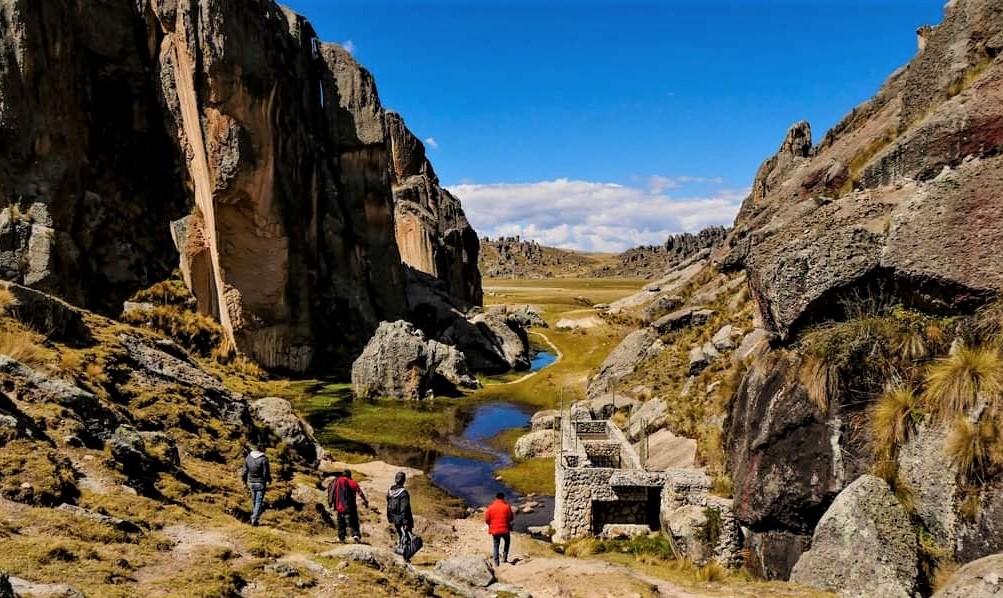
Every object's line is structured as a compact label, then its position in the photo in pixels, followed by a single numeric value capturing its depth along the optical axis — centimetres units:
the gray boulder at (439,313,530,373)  8481
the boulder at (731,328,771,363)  2237
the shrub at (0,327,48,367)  1905
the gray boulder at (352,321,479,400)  6122
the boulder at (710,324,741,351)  3466
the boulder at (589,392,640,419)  3934
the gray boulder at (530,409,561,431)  4566
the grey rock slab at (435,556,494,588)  1595
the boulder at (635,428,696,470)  2570
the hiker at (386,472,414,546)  1748
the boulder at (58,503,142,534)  1308
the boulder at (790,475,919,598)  1323
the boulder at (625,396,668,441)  3153
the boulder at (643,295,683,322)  5722
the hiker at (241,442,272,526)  1752
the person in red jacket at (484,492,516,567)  1922
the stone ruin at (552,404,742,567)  1852
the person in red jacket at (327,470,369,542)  1870
